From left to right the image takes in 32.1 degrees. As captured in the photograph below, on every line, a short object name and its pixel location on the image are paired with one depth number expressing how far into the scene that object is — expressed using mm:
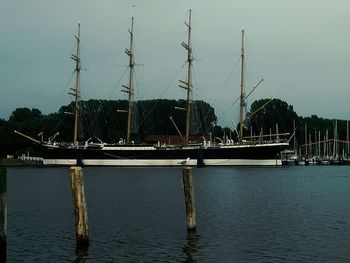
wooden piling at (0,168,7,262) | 19484
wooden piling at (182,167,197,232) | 25388
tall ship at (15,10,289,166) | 119438
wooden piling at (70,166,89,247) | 21984
